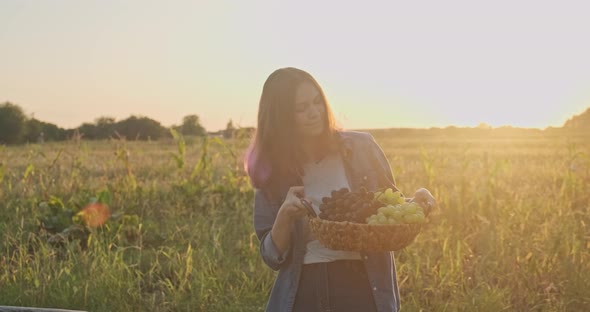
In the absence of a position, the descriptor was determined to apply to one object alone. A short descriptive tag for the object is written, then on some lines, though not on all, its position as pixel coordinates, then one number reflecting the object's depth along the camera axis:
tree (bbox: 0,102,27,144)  46.38
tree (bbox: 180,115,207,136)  36.15
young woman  2.44
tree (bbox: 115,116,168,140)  42.19
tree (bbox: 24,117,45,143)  47.06
